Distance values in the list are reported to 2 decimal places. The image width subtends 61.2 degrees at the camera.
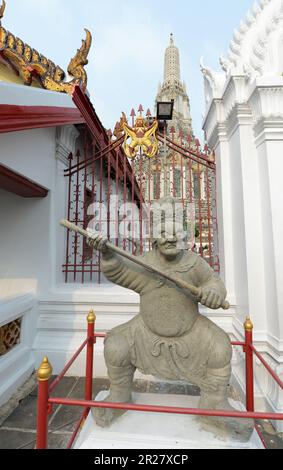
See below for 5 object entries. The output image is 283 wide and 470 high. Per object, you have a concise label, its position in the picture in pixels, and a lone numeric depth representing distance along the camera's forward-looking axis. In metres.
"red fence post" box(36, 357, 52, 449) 1.21
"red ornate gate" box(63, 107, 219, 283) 3.20
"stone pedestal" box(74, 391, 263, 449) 1.42
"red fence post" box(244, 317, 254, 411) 1.84
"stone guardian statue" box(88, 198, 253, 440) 1.52
